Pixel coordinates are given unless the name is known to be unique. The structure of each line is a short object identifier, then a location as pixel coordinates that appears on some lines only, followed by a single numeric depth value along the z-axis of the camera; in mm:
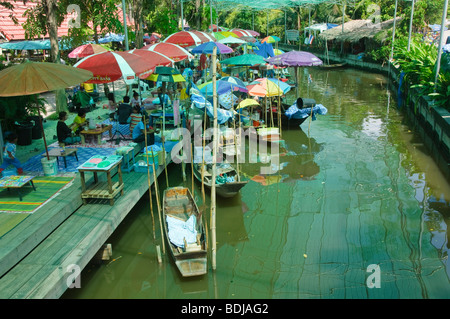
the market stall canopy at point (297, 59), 17952
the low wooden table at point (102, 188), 8278
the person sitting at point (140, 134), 11516
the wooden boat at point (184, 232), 7496
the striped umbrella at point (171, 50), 15359
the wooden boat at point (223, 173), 10352
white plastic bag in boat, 8055
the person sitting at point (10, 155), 8977
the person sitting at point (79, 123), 12091
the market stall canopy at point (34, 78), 7842
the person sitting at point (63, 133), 10916
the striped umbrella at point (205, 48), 19594
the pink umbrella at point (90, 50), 16595
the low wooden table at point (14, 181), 7988
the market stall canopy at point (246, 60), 19594
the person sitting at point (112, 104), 15347
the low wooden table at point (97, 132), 11711
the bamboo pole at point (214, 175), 6759
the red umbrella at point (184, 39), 20078
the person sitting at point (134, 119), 12609
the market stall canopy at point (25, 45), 20438
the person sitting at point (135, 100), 14992
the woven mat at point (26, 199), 7500
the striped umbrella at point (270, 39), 34328
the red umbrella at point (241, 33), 35250
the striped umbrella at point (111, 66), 10414
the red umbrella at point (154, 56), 12289
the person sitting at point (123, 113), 12672
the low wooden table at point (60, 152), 9836
